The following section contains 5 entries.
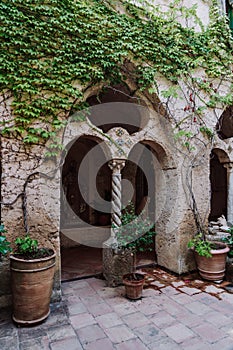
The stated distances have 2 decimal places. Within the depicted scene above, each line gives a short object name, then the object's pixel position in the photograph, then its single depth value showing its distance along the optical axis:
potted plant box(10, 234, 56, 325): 2.52
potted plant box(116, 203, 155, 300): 3.09
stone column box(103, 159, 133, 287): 3.38
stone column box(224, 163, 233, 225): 4.89
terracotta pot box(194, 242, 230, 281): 3.61
